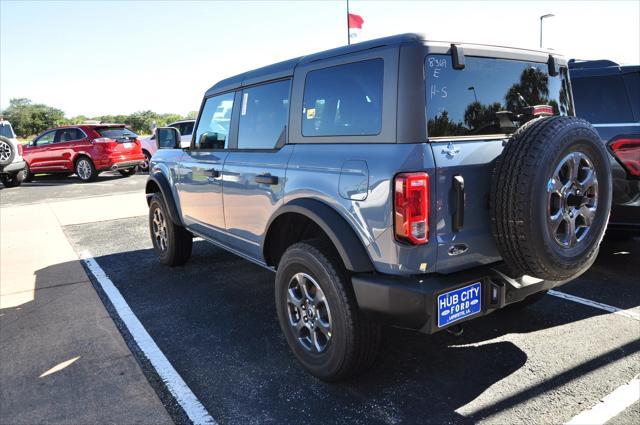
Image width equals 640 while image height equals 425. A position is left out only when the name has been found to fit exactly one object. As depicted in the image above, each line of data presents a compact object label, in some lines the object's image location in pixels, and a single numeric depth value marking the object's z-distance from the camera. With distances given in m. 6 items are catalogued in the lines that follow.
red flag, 17.14
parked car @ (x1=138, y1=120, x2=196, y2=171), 17.48
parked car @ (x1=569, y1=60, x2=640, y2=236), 4.12
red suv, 14.57
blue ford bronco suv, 2.34
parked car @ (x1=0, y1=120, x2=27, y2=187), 13.23
